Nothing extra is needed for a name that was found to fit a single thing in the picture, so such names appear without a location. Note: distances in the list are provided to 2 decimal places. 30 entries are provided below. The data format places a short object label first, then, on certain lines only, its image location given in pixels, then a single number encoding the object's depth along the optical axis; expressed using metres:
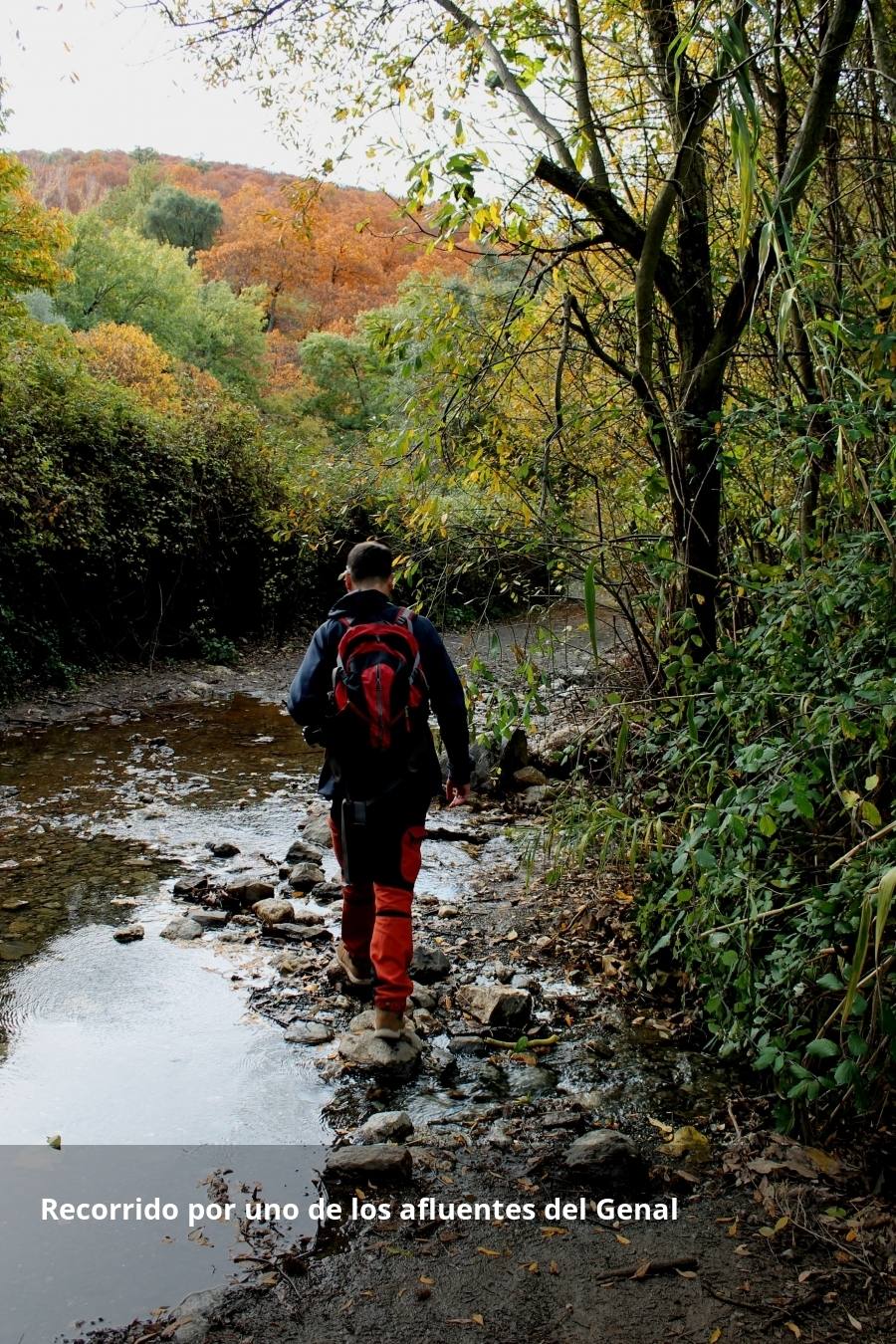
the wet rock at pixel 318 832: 6.74
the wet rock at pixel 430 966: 4.64
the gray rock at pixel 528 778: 8.29
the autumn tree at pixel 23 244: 17.33
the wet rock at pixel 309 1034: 4.04
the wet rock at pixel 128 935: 5.08
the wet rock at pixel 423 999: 4.34
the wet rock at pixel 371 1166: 3.07
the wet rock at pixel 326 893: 5.73
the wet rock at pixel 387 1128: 3.33
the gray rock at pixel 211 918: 5.29
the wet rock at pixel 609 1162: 3.06
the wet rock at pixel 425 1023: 4.12
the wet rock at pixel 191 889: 5.68
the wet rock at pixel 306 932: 5.06
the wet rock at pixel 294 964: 4.66
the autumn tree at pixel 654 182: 4.08
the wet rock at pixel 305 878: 5.89
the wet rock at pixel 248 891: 5.54
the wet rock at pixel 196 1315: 2.42
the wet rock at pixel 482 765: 8.38
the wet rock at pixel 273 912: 5.21
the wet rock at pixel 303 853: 6.34
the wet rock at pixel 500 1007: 4.14
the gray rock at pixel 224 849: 6.52
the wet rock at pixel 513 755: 8.35
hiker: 3.90
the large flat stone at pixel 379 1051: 3.79
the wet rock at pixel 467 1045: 3.98
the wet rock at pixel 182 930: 5.12
